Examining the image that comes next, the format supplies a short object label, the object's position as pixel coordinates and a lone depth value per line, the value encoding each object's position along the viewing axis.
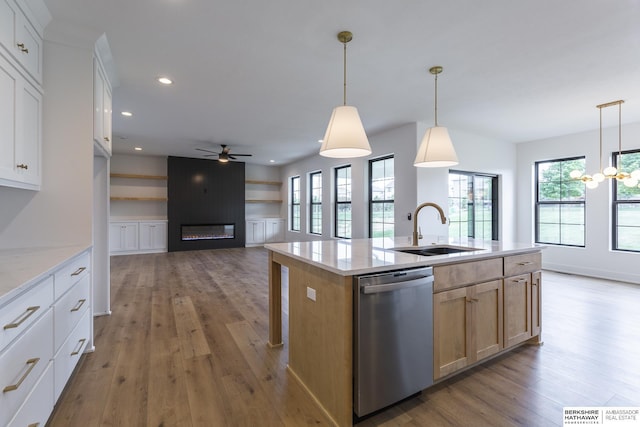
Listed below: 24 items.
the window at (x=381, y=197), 5.55
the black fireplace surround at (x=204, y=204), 7.95
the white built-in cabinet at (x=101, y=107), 2.59
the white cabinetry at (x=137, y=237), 7.44
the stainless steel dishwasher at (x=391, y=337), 1.58
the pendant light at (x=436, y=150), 2.68
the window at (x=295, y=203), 9.09
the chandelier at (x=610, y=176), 3.80
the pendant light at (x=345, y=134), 2.20
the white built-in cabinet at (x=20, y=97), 1.83
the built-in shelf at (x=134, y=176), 7.56
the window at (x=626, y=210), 4.77
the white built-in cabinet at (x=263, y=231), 9.24
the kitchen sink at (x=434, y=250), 2.43
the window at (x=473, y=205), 5.55
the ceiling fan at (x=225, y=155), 6.54
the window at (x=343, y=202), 6.90
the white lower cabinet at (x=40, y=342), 1.18
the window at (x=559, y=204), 5.46
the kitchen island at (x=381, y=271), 1.61
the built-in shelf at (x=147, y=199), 7.51
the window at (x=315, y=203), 7.98
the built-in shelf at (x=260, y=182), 9.20
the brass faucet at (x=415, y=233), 2.47
